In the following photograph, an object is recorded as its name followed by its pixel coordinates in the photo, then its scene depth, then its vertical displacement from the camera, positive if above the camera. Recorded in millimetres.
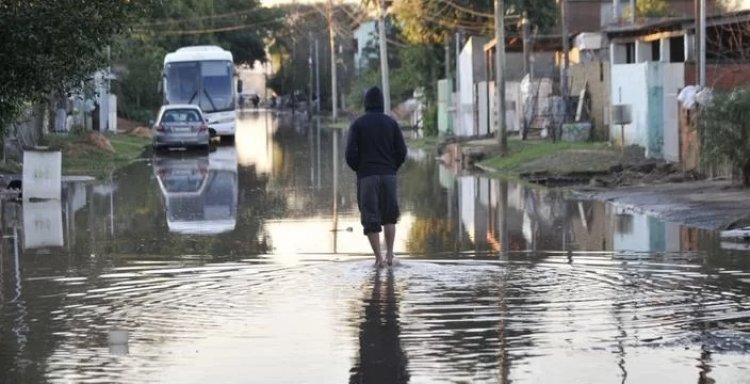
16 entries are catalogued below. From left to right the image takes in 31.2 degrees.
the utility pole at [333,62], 82500 +6196
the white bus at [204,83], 51094 +2928
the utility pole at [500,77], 32750 +1931
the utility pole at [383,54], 50750 +3979
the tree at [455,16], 56062 +5857
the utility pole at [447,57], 56625 +4209
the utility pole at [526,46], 42906 +3456
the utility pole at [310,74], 109781 +7091
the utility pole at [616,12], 50875 +5448
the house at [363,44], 100875 +8980
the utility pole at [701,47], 26750 +2099
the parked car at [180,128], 44000 +1064
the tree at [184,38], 64812 +7970
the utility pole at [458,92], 51406 +2444
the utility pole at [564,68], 37438 +2399
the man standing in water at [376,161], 13703 -45
